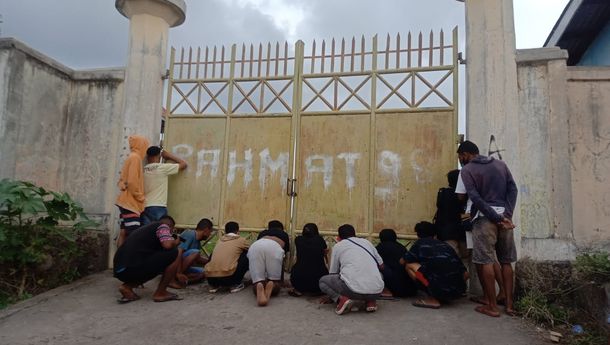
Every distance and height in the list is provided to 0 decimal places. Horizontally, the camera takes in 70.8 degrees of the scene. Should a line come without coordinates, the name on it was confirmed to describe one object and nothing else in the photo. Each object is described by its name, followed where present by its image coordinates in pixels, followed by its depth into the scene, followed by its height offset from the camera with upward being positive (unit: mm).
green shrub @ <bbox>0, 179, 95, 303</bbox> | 4750 -452
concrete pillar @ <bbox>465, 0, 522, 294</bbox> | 4867 +1516
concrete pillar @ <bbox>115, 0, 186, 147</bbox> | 6027 +1975
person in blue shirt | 5418 -606
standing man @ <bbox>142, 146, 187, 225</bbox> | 5762 +222
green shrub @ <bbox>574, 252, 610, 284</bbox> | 3904 -478
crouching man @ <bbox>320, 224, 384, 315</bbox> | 4250 -687
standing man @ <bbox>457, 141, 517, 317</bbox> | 4266 -77
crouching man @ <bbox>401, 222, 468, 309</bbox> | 4430 -632
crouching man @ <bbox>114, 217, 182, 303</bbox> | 4598 -637
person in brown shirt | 4992 -705
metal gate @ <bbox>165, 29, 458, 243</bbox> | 5352 +738
